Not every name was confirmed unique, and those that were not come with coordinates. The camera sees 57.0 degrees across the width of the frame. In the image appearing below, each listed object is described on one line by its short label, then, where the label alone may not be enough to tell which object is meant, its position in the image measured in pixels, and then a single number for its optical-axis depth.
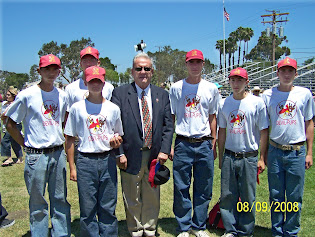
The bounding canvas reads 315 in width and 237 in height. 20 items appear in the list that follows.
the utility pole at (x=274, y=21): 37.03
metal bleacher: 21.30
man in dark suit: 3.69
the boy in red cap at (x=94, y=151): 3.38
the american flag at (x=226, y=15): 36.84
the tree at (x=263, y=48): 58.41
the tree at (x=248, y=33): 55.31
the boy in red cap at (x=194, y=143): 3.90
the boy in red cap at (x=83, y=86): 3.98
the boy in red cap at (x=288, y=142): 3.64
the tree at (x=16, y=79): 65.65
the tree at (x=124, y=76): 71.43
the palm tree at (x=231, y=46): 57.48
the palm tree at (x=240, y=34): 55.62
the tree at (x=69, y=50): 42.22
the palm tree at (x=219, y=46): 61.19
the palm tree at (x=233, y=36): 56.62
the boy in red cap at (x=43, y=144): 3.39
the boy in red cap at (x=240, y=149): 3.74
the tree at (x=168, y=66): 55.62
